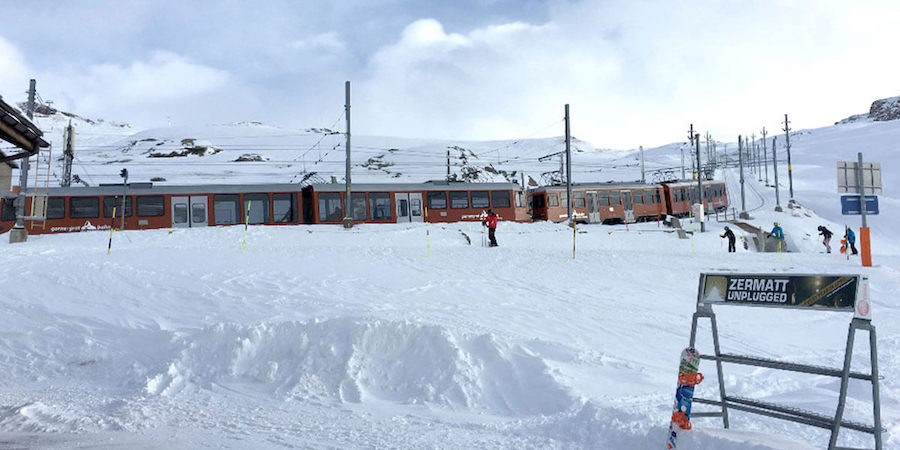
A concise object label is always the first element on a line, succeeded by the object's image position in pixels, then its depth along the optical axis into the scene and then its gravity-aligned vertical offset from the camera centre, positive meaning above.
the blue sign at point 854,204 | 17.94 +0.70
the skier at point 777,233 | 25.14 -0.15
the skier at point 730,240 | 26.33 -0.41
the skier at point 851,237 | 23.37 -0.39
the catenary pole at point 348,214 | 25.56 +1.25
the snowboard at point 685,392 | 4.00 -1.11
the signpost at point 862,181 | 17.67 +1.41
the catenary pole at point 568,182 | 31.36 +2.98
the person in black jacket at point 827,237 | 26.94 -0.42
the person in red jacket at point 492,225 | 20.50 +0.46
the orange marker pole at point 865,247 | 17.61 -0.61
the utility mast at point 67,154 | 32.81 +5.66
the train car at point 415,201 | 28.44 +2.01
